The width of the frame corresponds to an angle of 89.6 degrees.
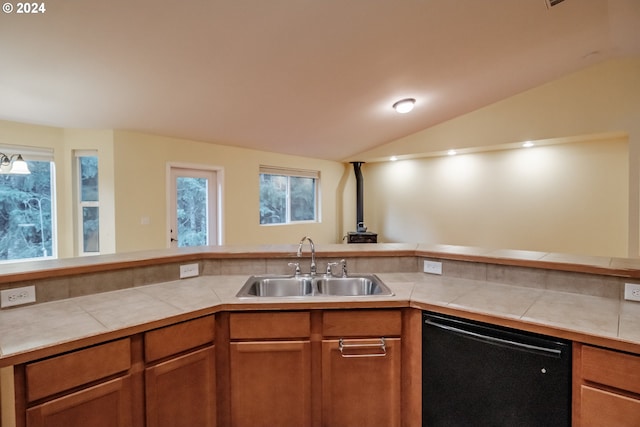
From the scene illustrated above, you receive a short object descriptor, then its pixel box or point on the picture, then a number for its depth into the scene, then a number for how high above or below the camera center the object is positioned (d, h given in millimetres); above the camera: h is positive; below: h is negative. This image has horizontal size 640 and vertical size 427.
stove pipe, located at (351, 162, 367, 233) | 6297 +187
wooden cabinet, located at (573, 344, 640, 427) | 1105 -657
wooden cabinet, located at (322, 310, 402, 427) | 1581 -802
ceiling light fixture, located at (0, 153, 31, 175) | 2961 +419
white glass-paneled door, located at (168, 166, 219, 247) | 4109 +13
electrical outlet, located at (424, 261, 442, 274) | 2089 -401
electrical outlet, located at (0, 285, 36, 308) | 1435 -393
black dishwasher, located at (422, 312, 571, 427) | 1246 -724
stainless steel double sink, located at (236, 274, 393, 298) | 2016 -494
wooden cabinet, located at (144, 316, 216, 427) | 1340 -738
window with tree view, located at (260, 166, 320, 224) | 5246 +210
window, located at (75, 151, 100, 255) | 3713 +80
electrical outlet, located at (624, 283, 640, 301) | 1515 -415
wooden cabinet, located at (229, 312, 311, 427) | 1554 -779
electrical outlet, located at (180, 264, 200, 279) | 2020 -396
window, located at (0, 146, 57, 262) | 3309 -4
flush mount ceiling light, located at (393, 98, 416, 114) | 3842 +1226
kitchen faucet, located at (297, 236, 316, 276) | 2066 -324
